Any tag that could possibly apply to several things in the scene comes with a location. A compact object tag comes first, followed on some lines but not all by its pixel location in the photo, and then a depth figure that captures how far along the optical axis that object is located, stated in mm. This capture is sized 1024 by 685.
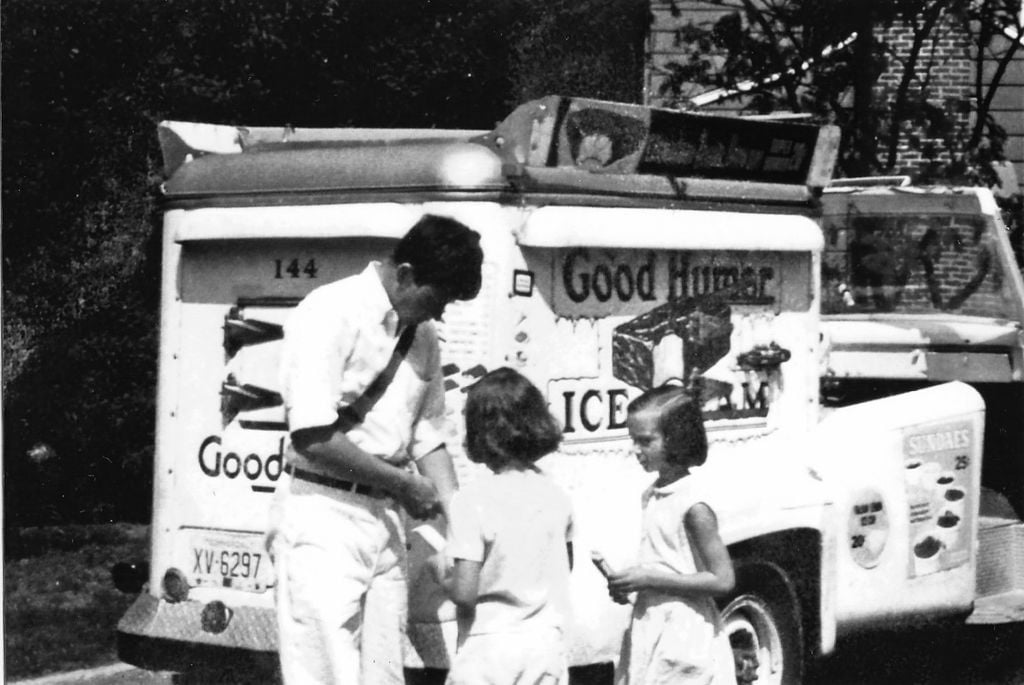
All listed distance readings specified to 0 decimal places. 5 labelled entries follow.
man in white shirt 8211
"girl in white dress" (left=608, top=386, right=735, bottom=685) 8240
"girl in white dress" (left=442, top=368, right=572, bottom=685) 7815
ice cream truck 9543
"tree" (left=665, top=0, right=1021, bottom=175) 17259
